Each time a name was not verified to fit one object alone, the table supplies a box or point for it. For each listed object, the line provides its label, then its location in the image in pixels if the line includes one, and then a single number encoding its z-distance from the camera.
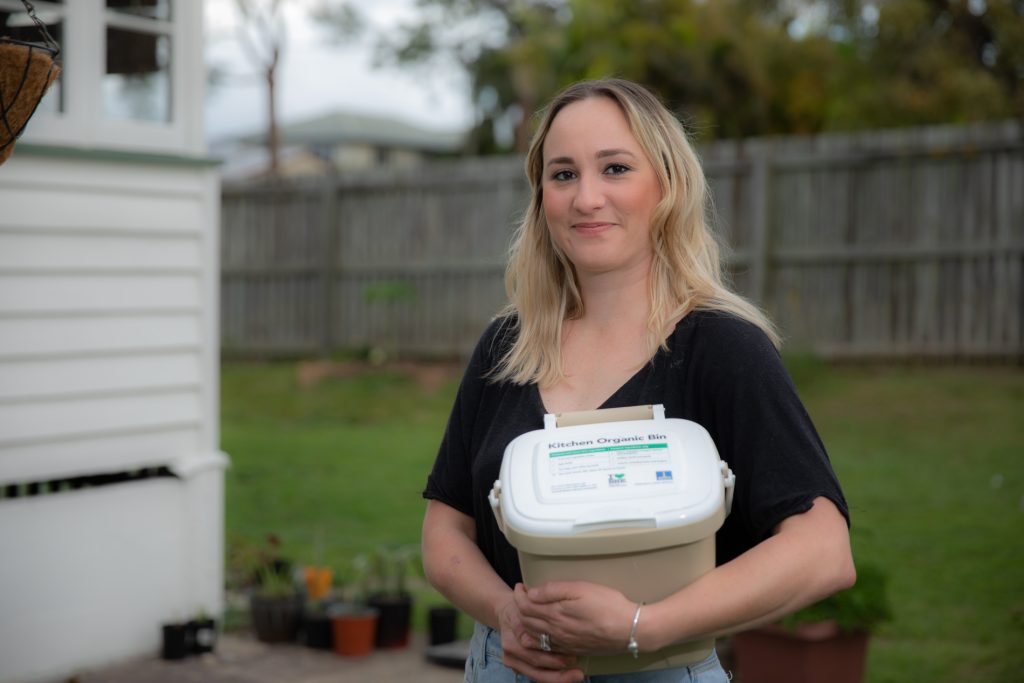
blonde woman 1.61
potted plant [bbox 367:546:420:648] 4.67
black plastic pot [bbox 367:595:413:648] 4.66
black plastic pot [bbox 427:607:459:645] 4.62
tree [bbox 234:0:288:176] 19.52
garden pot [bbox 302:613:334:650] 4.66
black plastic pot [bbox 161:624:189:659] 4.50
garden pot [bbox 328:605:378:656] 4.59
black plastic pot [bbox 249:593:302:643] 4.74
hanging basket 2.48
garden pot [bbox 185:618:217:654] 4.56
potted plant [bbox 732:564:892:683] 3.74
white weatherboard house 4.18
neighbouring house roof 45.53
